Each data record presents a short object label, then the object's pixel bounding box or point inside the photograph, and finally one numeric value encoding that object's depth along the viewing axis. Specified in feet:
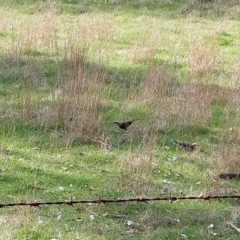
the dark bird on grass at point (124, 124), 50.39
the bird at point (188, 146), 46.98
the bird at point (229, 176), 41.92
